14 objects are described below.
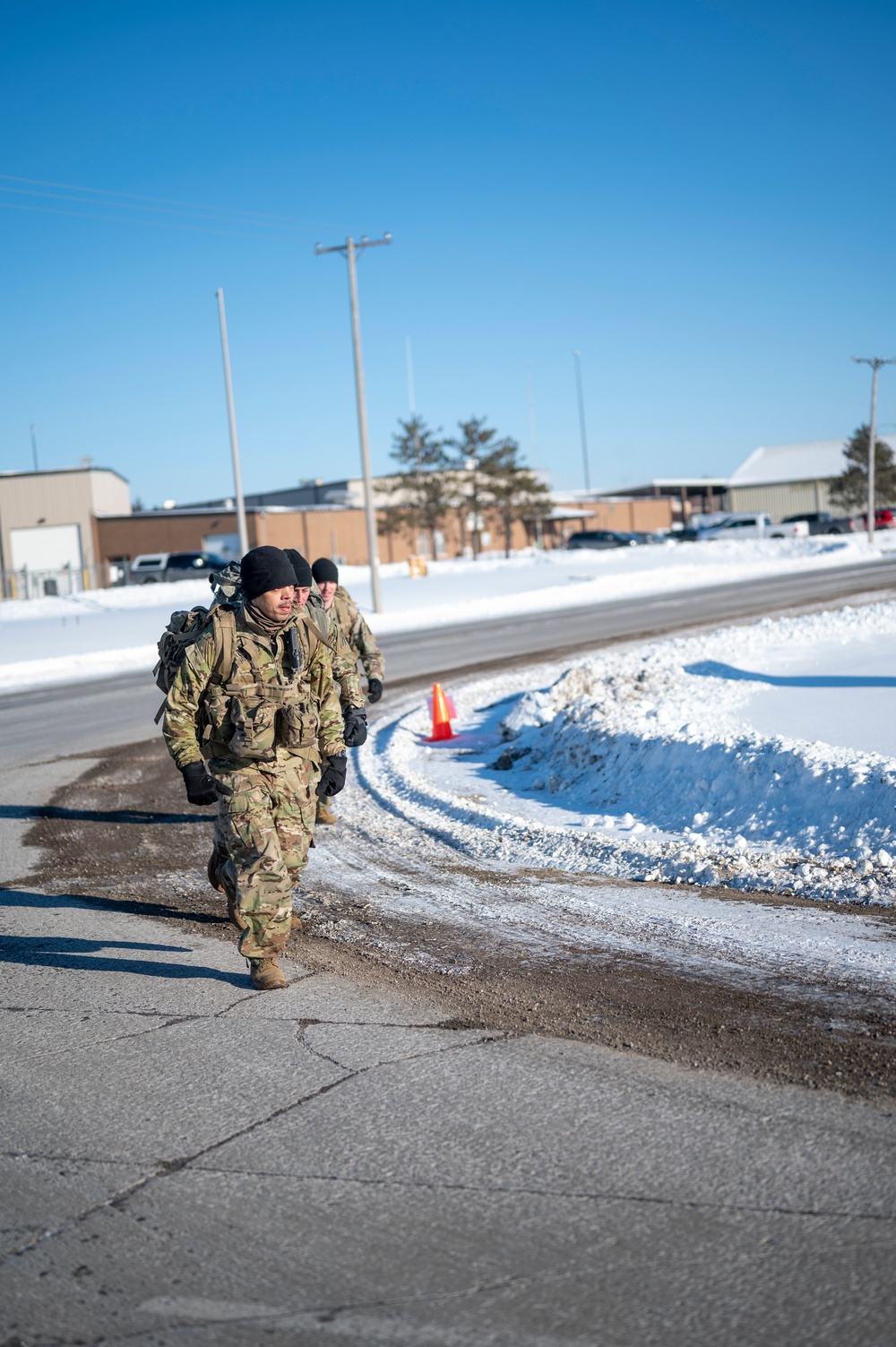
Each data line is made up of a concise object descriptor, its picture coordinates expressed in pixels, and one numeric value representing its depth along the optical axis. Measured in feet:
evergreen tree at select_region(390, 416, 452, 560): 200.34
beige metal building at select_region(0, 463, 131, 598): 201.87
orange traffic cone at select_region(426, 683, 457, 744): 39.34
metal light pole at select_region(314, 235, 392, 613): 94.89
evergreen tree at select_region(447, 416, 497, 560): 201.67
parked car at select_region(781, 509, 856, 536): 207.62
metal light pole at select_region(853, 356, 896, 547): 176.76
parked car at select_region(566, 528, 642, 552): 207.51
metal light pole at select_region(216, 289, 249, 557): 115.14
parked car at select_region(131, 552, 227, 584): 162.50
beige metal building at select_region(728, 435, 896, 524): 306.35
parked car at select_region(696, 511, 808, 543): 197.57
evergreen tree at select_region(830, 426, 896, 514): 233.14
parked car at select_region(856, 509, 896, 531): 202.28
